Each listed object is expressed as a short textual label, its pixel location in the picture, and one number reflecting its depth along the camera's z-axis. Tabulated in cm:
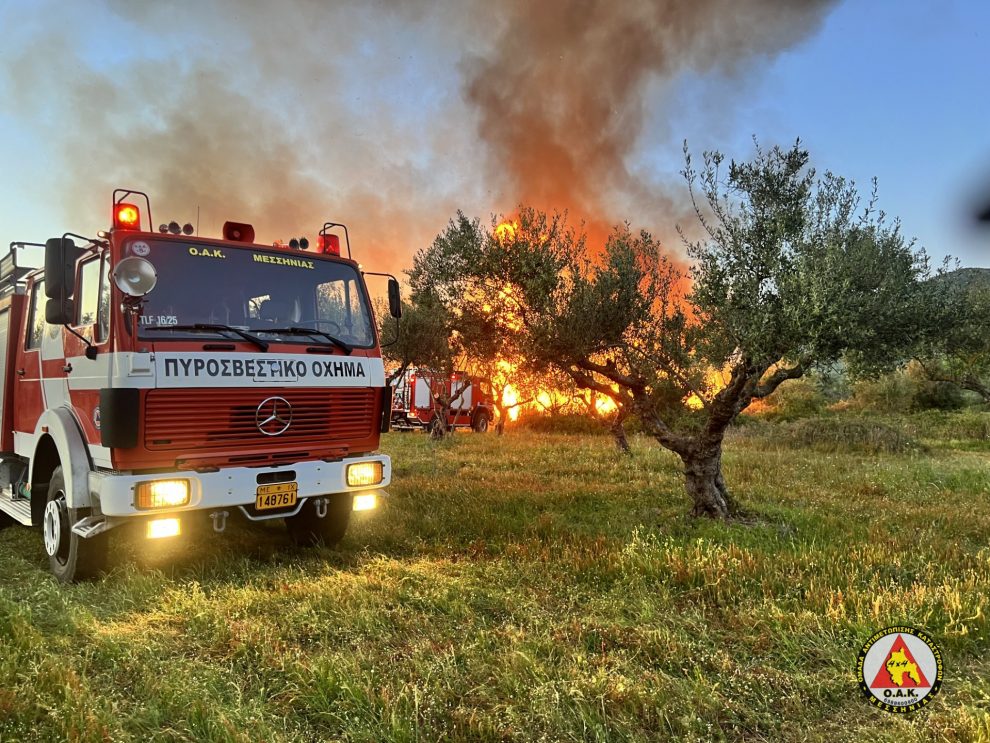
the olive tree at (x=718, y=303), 698
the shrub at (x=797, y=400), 3048
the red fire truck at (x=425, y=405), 2770
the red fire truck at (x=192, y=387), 515
